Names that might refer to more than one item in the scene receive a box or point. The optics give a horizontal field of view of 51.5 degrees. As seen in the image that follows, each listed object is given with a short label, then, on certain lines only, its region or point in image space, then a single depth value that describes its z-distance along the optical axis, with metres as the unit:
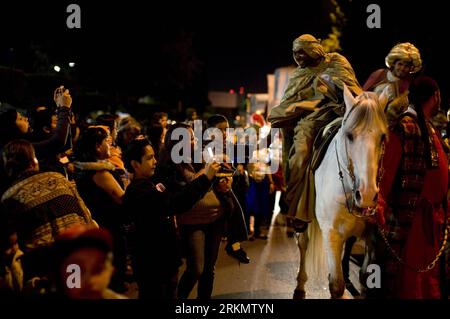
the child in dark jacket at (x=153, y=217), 3.76
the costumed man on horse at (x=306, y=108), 5.48
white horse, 4.00
